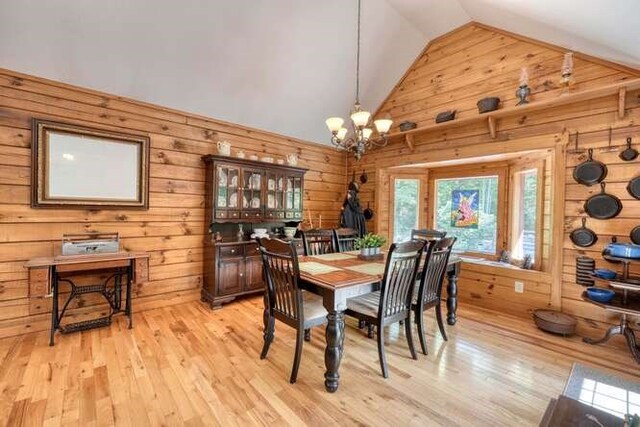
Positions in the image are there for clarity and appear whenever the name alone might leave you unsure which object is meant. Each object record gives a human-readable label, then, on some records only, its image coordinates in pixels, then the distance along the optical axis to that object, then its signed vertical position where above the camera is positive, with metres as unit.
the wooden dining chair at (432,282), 2.36 -0.61
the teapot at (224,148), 3.69 +0.78
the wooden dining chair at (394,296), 2.07 -0.66
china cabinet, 3.50 -0.04
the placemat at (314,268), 2.23 -0.48
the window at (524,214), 3.49 +0.01
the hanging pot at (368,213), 4.86 -0.03
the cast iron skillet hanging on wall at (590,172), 2.72 +0.44
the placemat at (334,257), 2.78 -0.47
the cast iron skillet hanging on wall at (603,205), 2.65 +0.11
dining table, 1.92 -0.54
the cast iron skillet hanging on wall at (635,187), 2.52 +0.27
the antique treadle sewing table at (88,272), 2.42 -0.69
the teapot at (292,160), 4.42 +0.78
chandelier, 2.47 +0.75
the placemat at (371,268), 2.27 -0.48
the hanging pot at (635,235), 2.52 -0.16
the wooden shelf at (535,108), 2.55 +1.16
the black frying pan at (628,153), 2.57 +0.58
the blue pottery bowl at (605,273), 2.52 -0.51
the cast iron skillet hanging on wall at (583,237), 2.77 -0.20
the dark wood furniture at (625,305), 2.33 -0.74
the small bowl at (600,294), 2.47 -0.68
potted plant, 2.82 -0.33
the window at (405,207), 4.68 +0.09
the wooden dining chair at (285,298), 2.00 -0.67
